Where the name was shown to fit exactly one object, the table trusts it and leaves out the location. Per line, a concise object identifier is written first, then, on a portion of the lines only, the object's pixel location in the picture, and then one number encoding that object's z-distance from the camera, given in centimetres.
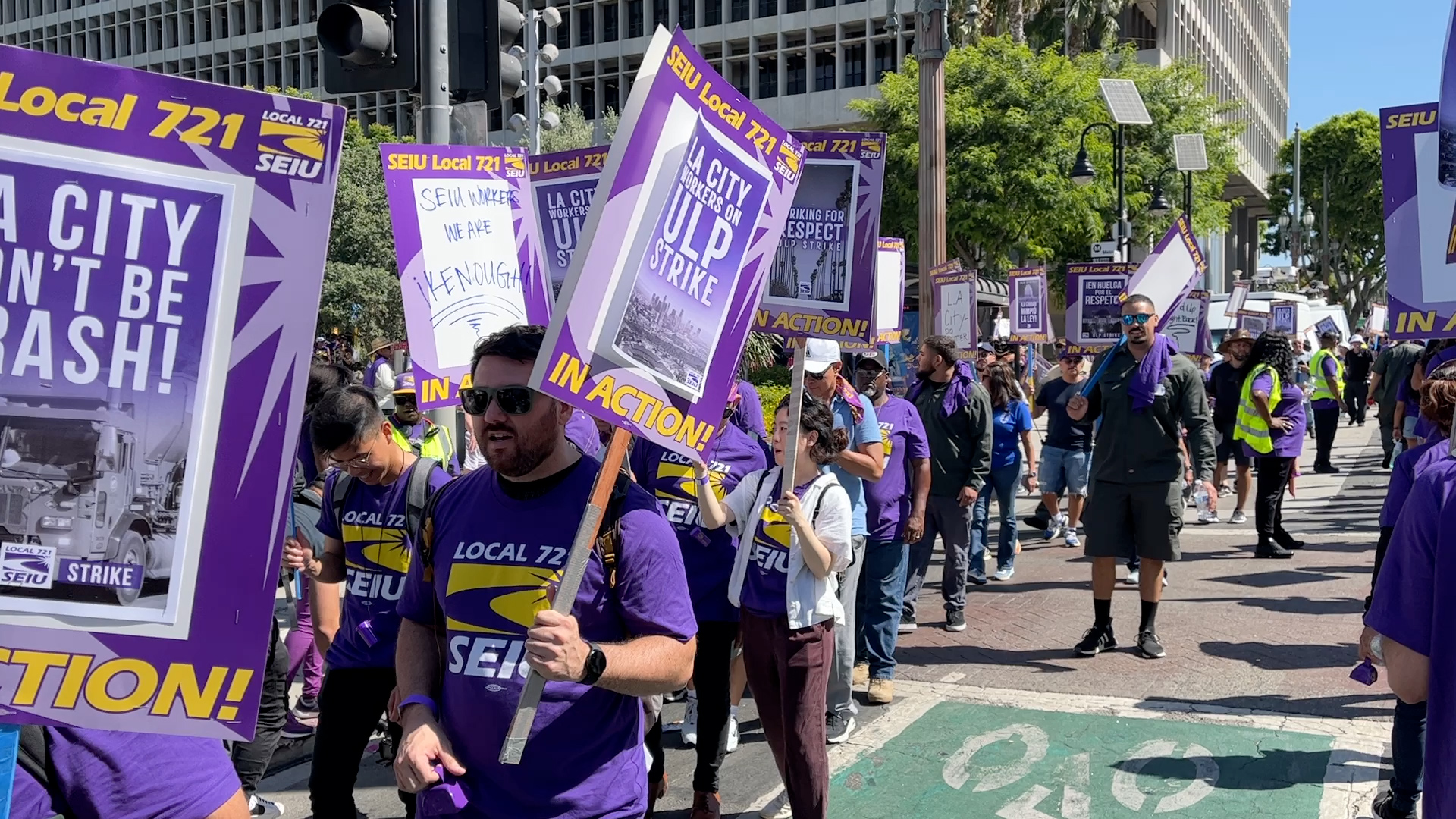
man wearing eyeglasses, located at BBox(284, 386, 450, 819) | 418
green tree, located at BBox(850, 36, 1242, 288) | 3152
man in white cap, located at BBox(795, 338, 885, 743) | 579
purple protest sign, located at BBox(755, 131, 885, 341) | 518
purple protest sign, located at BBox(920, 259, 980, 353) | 1229
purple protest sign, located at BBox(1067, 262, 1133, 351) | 1270
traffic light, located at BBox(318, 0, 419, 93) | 562
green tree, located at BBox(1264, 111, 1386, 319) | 5925
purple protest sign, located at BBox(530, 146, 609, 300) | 647
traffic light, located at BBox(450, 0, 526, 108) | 593
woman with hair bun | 446
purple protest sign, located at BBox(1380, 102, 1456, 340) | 419
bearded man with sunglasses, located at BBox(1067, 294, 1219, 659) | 712
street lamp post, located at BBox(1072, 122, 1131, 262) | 2255
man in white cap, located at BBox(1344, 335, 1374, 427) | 2406
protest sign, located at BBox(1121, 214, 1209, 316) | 934
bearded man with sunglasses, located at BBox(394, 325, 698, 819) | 264
